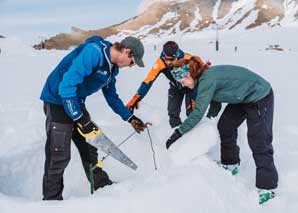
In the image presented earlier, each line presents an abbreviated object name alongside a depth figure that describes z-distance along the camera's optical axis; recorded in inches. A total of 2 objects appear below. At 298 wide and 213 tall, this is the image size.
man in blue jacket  116.8
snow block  143.6
